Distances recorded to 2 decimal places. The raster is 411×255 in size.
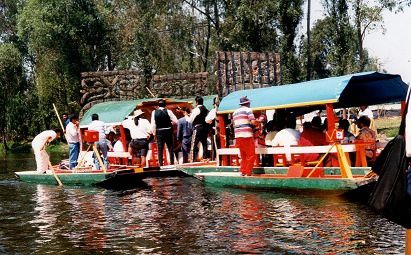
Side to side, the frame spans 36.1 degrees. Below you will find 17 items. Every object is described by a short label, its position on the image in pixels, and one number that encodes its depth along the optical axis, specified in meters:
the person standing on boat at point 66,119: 20.39
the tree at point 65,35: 41.91
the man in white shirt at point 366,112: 18.41
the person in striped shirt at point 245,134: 14.00
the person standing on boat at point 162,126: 18.12
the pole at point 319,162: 12.46
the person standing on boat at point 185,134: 18.98
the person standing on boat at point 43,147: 18.22
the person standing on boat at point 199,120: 18.62
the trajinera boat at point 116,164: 16.34
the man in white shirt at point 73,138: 18.77
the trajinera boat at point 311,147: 12.39
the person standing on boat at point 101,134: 18.09
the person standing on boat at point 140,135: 18.48
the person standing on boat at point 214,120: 18.25
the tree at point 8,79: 48.97
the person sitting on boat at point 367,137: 12.80
